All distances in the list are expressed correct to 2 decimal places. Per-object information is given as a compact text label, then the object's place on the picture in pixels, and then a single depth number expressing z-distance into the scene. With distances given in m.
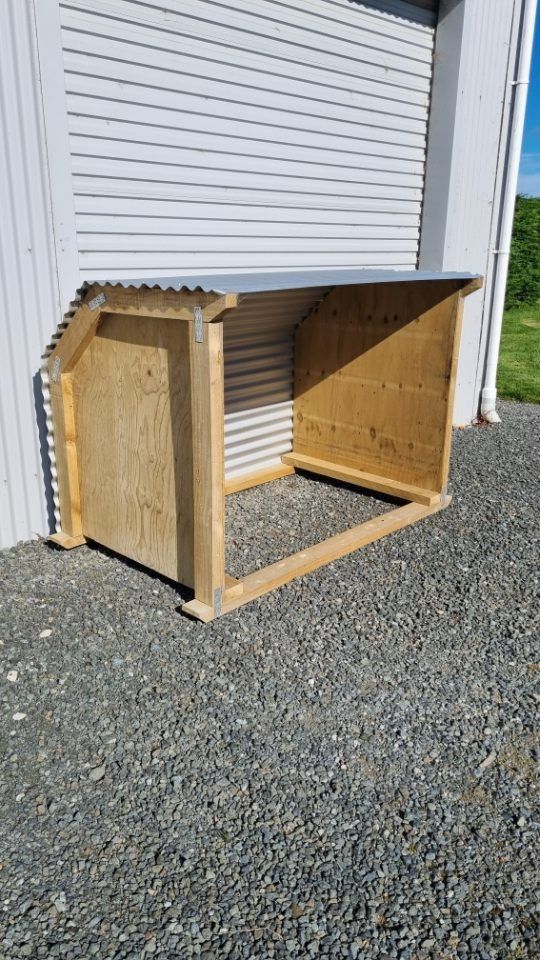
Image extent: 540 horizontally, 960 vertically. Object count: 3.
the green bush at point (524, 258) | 16.72
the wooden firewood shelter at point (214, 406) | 3.47
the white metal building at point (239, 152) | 4.03
